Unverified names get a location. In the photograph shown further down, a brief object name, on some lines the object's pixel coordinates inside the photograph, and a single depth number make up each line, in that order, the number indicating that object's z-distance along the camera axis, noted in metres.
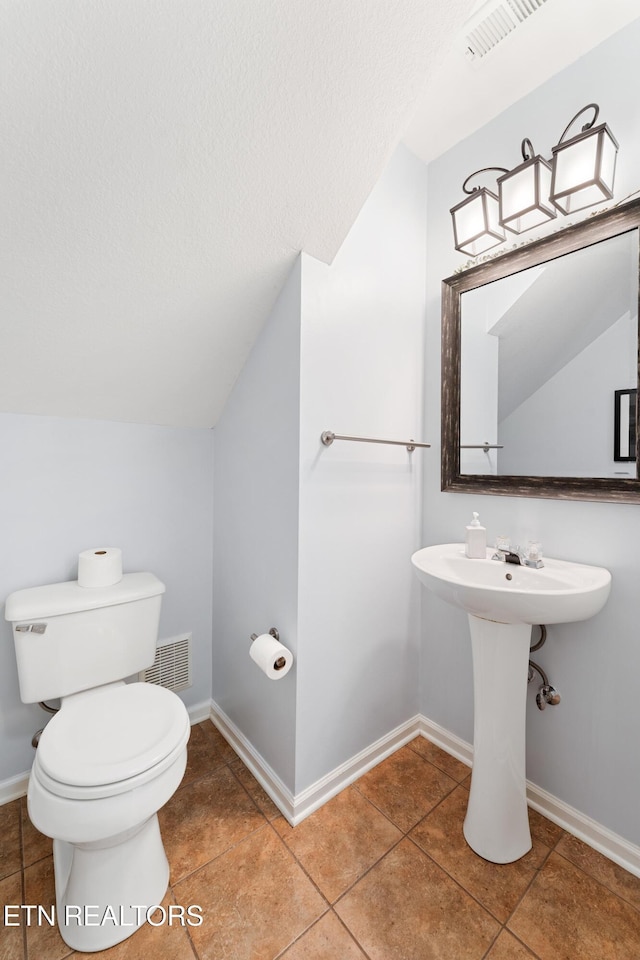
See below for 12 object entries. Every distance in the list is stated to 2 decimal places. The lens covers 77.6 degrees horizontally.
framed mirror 1.20
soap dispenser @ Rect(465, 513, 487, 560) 1.37
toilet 0.93
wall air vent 1.71
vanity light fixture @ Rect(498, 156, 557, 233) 1.22
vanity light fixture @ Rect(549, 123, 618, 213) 1.11
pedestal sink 1.20
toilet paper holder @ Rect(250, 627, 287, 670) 1.26
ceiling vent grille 1.16
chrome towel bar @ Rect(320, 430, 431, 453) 1.29
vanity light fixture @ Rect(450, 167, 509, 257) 1.38
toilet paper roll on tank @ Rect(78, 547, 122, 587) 1.41
